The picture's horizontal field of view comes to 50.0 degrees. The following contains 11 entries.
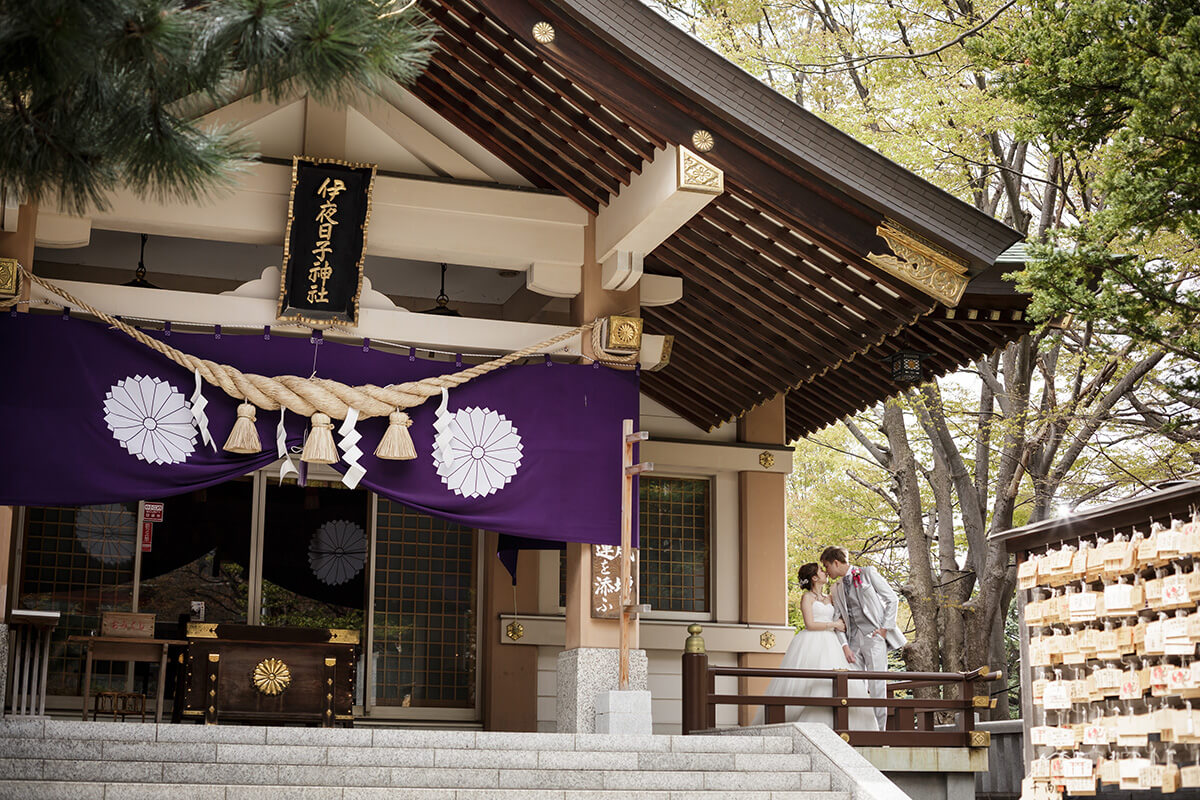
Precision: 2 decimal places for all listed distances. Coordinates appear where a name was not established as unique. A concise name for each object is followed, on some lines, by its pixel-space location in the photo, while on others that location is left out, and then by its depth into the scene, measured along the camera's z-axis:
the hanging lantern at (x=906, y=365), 9.27
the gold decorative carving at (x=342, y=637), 9.70
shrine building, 7.83
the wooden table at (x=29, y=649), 8.09
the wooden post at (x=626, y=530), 8.30
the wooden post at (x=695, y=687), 8.70
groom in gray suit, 9.66
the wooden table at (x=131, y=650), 9.38
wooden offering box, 9.37
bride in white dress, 9.20
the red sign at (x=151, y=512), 10.28
